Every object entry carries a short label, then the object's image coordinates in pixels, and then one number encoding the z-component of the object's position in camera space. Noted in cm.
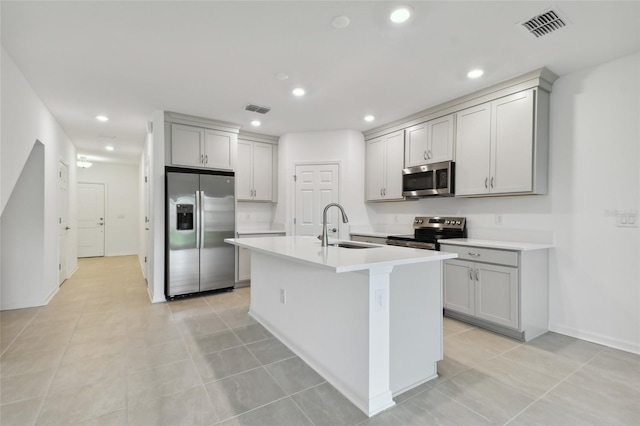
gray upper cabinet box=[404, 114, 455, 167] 365
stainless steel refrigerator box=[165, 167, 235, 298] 404
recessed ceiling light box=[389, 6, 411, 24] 200
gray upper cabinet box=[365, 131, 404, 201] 434
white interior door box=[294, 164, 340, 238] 488
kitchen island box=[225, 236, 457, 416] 175
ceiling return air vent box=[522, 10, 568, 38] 207
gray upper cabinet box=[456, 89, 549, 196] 291
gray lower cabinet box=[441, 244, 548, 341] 272
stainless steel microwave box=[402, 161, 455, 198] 359
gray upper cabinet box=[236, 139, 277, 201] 501
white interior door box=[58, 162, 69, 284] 470
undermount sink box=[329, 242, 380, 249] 268
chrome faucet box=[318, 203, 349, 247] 247
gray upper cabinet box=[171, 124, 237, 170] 416
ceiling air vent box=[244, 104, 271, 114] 383
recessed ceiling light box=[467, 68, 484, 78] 286
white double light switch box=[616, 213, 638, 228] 254
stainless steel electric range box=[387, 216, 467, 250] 351
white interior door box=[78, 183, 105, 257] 786
